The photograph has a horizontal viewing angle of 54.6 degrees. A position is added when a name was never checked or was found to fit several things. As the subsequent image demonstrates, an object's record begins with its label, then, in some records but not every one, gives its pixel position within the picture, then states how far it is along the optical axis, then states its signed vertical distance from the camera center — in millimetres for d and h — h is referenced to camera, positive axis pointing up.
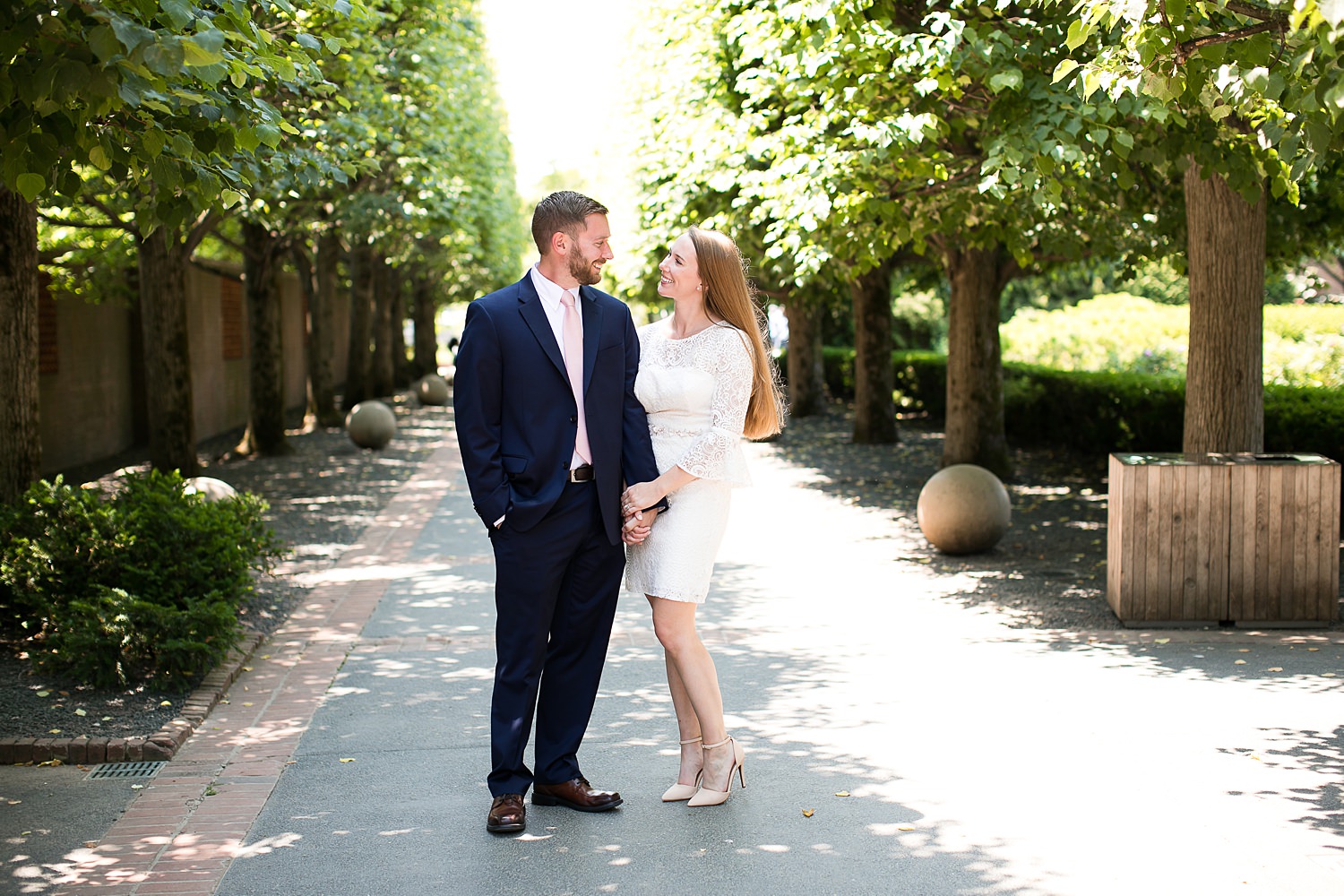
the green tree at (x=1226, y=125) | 4484 +1076
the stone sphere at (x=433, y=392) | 29719 -269
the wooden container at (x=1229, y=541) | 7465 -1004
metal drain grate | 5246 -1574
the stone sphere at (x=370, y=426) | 18766 -649
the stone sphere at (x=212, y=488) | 9727 -798
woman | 4512 -197
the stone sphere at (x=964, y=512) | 9930 -1068
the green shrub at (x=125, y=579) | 6312 -1039
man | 4352 -278
